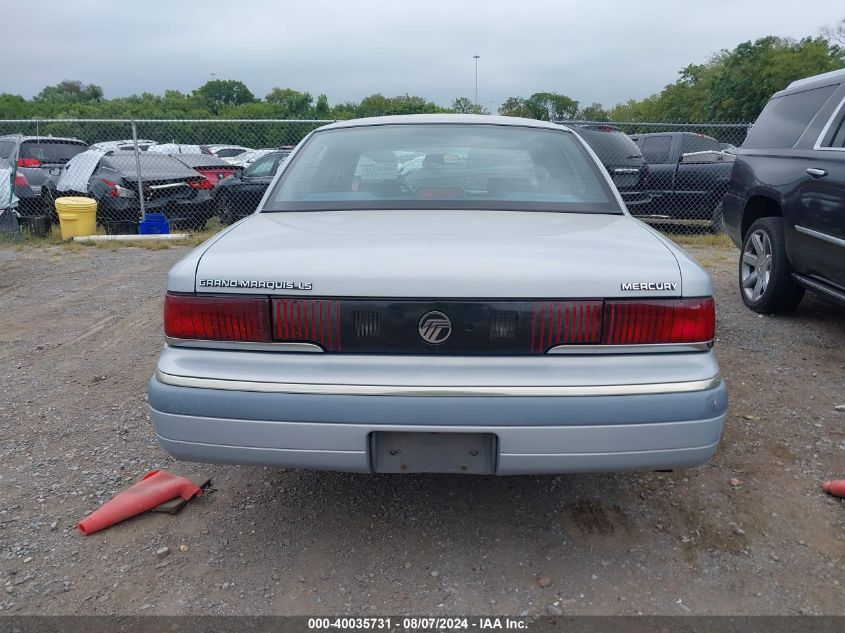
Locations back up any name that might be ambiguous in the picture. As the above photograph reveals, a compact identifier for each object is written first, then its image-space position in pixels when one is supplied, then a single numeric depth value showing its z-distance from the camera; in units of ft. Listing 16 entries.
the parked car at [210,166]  42.46
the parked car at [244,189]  36.40
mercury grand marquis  7.04
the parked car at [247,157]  66.17
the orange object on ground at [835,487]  9.71
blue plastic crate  34.86
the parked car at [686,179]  33.53
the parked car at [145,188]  36.04
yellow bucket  33.78
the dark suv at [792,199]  15.14
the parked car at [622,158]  32.01
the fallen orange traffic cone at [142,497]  9.06
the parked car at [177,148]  59.79
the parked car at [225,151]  79.99
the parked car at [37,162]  37.40
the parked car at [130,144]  64.75
